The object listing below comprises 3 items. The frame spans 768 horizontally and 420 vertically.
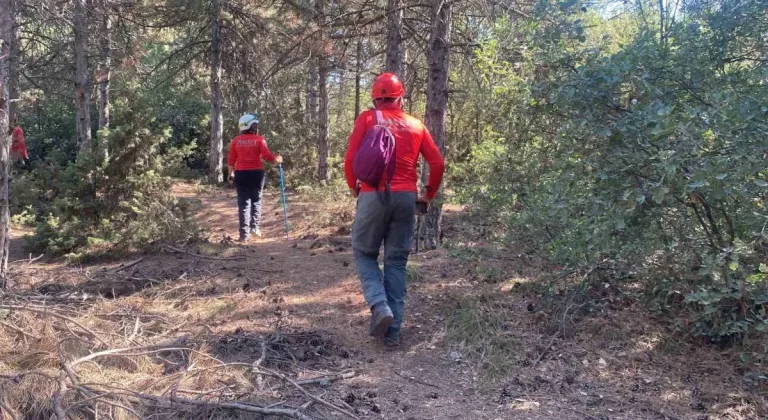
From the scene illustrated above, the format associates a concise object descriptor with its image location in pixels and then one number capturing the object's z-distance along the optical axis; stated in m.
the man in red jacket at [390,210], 4.67
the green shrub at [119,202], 8.37
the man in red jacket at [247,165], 9.13
